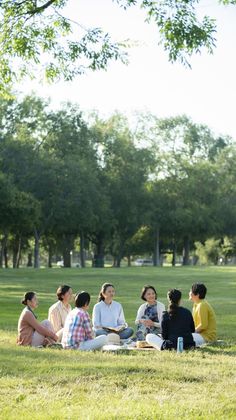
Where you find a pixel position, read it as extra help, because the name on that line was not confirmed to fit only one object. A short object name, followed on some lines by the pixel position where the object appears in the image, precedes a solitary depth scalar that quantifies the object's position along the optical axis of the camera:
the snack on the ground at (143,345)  13.64
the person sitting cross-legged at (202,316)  14.57
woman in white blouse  15.00
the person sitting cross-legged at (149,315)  14.86
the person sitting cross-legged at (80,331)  13.15
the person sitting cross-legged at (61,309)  14.97
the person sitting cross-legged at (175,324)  13.18
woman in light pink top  13.81
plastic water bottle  12.83
